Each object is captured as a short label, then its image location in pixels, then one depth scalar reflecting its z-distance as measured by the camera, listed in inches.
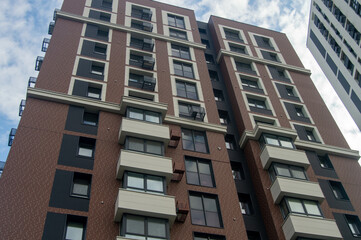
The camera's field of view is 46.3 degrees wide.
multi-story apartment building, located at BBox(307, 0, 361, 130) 1724.9
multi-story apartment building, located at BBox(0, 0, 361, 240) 1177.4
